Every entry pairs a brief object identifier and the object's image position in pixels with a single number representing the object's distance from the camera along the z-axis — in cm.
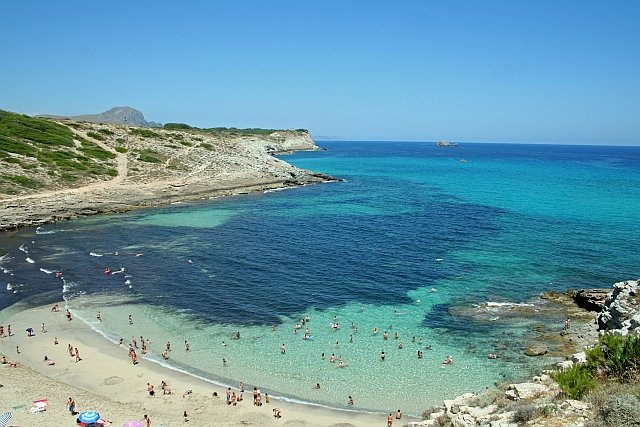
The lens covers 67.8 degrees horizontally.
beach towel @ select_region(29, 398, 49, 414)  2498
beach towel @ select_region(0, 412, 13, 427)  2297
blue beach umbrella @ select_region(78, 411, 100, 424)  2323
